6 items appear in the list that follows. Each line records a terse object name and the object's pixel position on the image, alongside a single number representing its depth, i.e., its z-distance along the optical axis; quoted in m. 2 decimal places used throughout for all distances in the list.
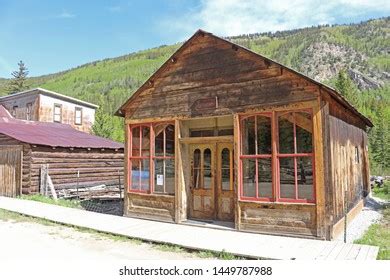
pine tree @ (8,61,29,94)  61.50
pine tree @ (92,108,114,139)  40.36
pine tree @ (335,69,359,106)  43.91
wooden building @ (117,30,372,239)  8.34
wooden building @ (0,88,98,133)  31.14
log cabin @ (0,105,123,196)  17.38
